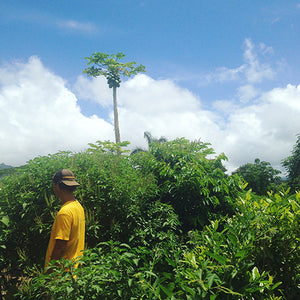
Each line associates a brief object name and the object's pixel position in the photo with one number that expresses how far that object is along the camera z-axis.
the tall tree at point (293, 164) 19.94
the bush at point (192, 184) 4.82
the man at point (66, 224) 2.90
